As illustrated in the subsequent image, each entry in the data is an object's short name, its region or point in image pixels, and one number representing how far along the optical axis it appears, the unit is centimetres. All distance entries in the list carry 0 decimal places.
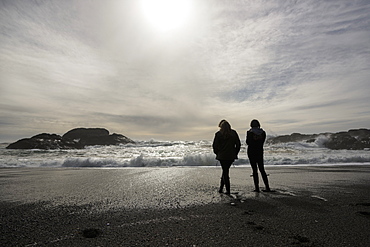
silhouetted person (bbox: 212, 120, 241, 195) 589
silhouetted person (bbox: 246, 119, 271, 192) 611
